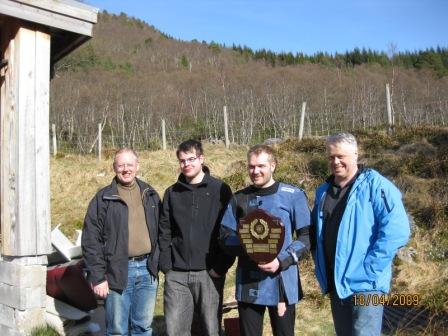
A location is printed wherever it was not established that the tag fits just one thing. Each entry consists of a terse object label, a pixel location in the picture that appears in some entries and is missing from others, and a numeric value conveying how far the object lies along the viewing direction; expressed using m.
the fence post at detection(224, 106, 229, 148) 16.03
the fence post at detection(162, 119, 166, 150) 18.22
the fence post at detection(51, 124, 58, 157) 18.75
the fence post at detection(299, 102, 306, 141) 14.27
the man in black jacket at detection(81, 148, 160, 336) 3.31
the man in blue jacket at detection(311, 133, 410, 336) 2.57
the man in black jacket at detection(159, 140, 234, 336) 3.18
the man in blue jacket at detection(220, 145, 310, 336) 2.85
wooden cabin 4.02
